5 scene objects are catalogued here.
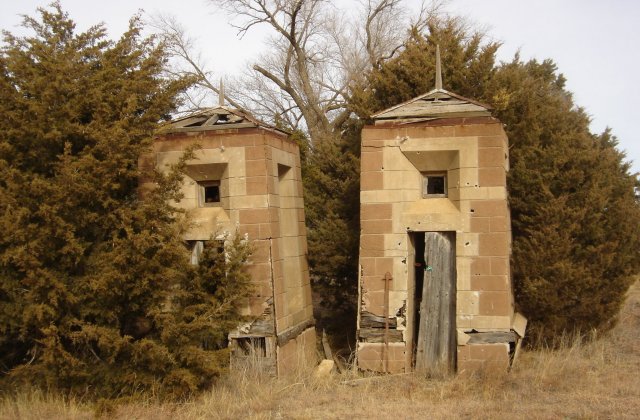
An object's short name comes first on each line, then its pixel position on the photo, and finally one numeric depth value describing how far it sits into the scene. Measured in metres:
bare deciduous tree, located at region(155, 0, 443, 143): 24.16
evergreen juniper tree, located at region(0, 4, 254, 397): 7.86
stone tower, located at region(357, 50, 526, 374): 9.14
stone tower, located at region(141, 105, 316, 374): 9.48
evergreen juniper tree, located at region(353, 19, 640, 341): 10.81
